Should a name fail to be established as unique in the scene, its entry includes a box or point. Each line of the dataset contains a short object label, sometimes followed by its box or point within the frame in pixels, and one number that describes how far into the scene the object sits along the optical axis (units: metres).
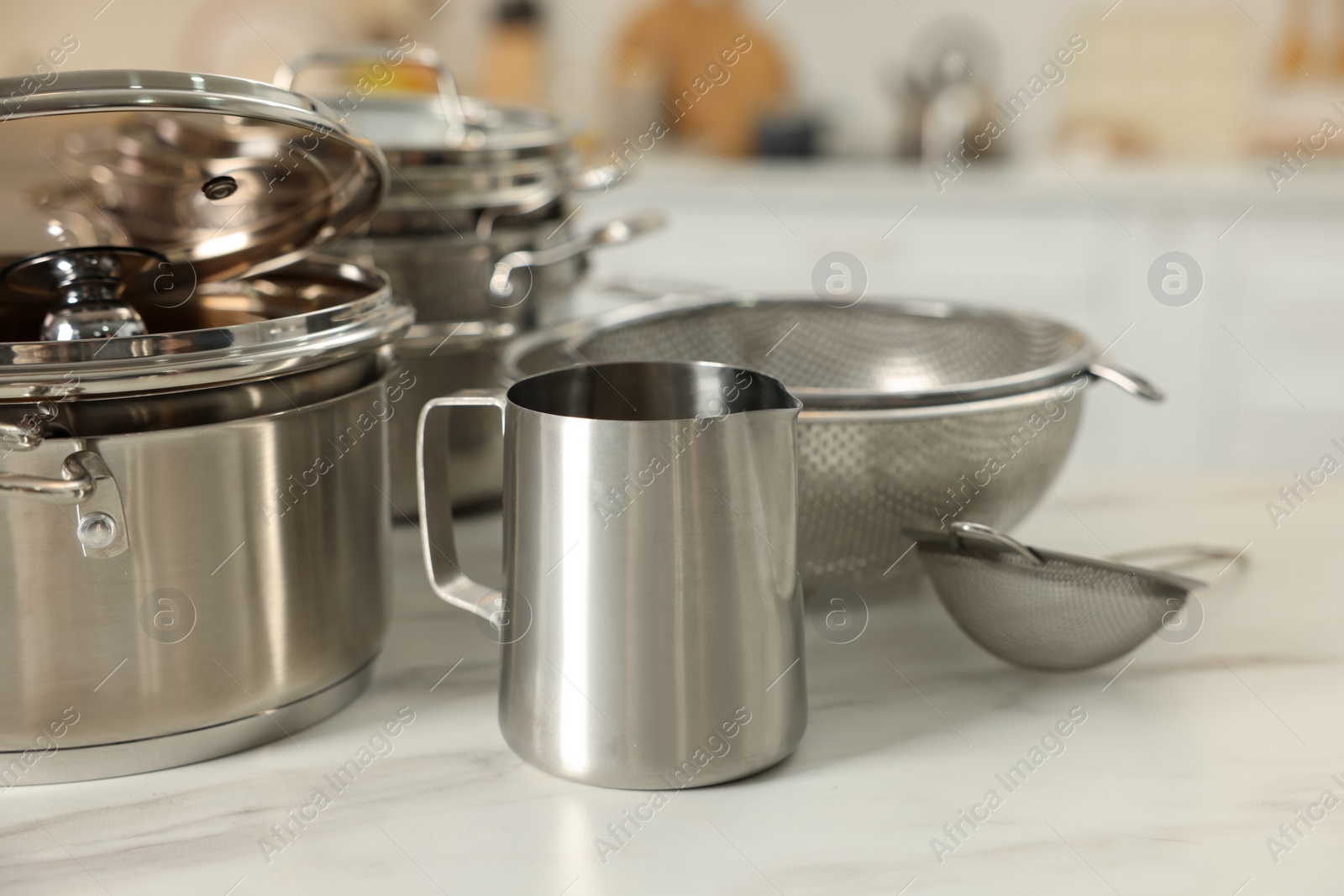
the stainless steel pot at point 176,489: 0.48
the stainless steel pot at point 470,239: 0.78
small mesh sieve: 0.57
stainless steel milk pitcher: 0.48
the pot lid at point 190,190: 0.61
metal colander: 0.62
